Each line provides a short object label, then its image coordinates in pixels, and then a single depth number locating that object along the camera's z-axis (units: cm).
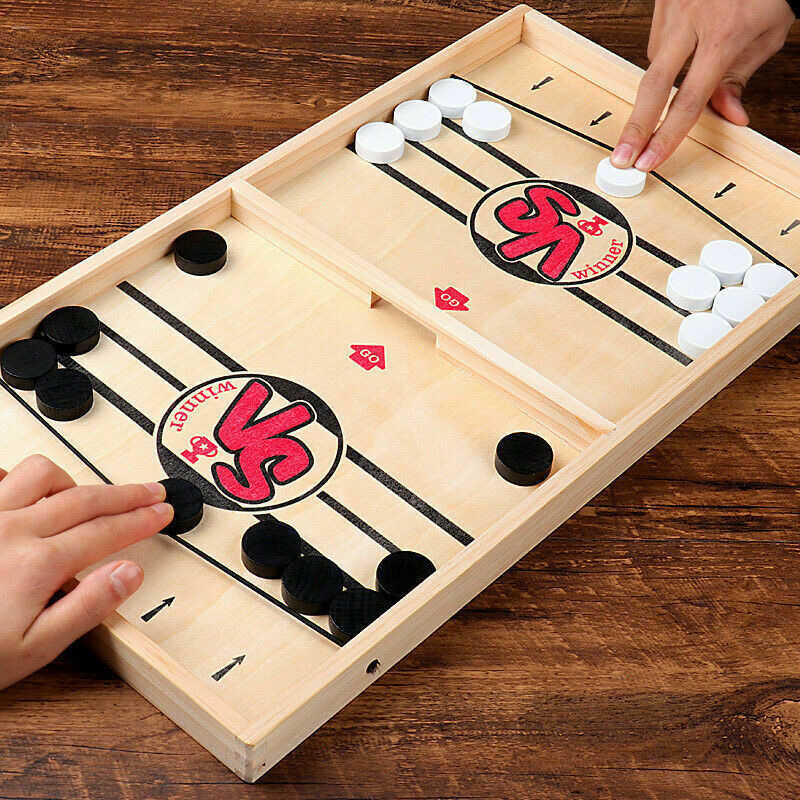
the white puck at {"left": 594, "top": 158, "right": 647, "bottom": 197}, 131
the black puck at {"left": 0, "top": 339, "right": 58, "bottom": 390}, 117
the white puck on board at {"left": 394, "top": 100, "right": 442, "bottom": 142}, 133
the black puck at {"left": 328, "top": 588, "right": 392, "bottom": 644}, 109
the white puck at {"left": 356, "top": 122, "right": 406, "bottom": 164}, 132
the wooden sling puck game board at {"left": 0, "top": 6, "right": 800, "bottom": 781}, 109
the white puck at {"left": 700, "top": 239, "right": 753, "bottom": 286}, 126
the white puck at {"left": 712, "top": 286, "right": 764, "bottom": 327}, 125
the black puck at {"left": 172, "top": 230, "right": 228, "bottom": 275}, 123
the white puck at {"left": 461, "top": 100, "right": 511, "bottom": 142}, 134
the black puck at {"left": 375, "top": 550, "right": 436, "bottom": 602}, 110
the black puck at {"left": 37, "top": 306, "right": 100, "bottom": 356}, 119
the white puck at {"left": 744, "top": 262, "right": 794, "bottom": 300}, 126
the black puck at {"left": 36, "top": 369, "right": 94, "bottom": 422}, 116
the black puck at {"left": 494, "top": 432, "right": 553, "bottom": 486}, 116
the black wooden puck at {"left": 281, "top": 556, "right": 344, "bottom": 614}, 110
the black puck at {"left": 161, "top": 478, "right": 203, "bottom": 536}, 112
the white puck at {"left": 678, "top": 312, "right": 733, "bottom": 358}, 123
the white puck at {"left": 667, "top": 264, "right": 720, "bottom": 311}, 125
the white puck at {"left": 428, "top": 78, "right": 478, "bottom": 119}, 135
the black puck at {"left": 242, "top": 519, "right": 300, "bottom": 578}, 111
